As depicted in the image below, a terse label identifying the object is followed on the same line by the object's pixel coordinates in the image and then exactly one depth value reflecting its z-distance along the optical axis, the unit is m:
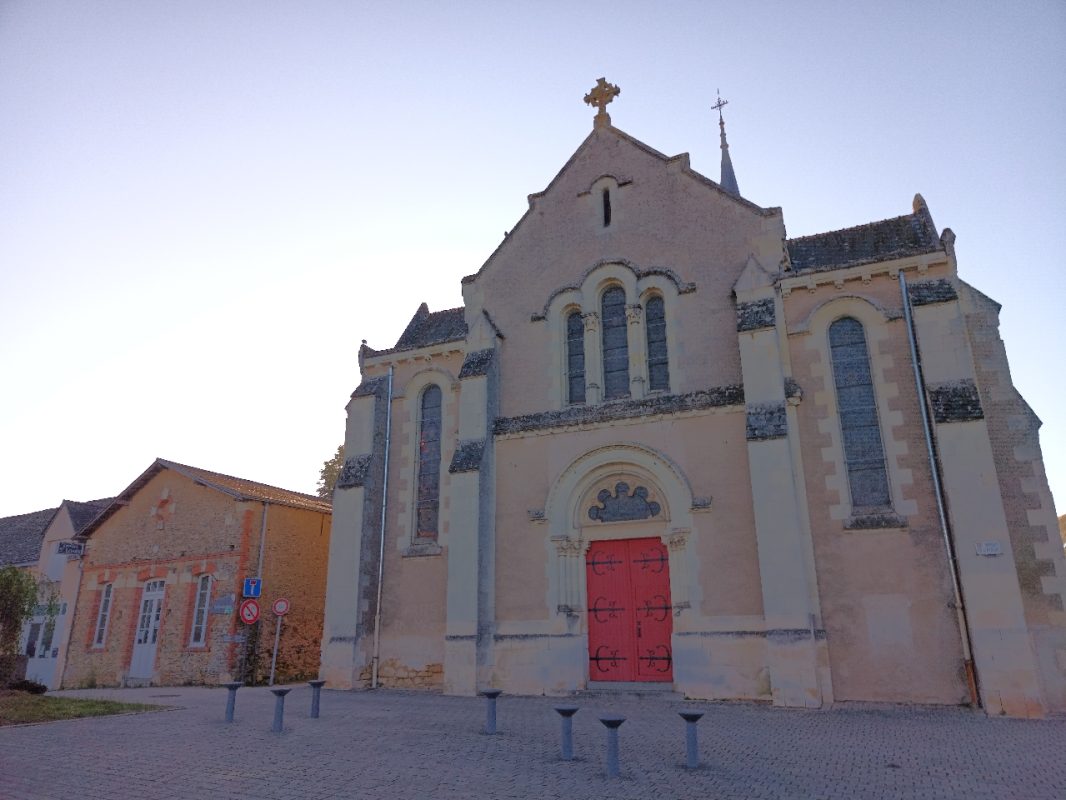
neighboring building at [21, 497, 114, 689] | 22.86
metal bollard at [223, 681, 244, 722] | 10.95
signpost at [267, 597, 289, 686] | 18.48
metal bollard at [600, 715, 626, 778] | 7.17
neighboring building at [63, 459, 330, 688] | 19.33
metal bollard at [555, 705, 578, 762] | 7.90
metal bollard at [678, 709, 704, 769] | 7.43
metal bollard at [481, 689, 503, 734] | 9.69
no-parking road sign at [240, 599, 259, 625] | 16.98
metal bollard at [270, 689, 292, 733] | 9.92
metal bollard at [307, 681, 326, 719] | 11.14
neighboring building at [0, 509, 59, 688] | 27.90
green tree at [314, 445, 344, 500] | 37.78
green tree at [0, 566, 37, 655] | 16.61
